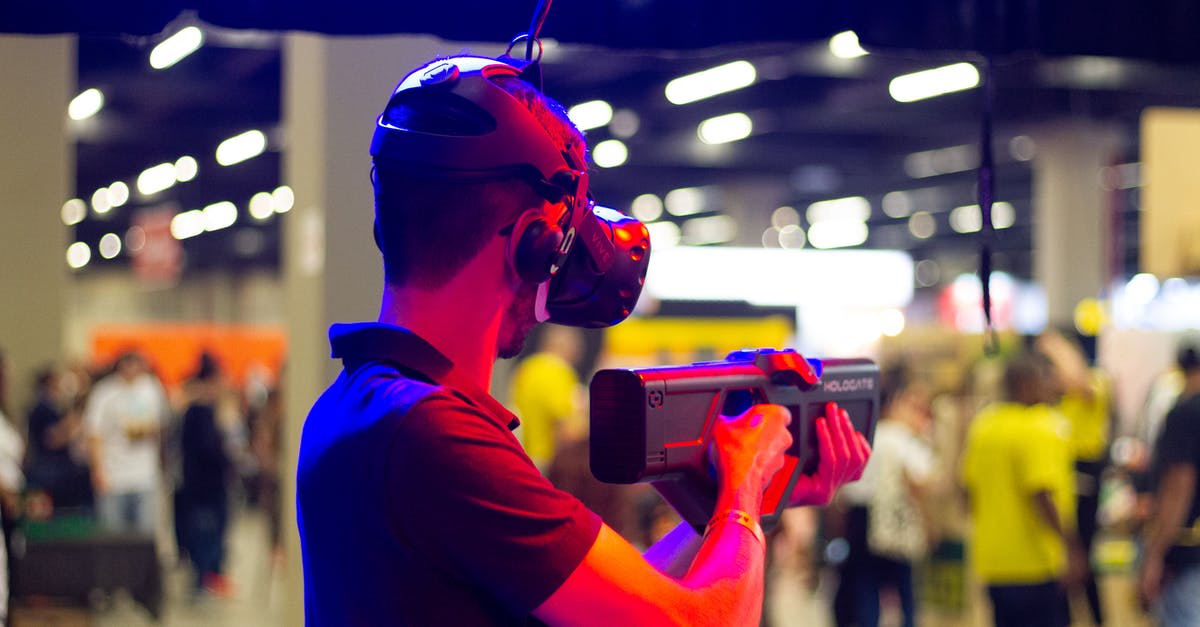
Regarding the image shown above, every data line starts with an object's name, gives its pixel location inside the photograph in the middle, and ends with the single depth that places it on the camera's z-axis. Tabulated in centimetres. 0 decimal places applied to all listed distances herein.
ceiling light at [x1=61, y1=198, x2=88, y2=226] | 1967
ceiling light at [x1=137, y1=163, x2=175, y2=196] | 1805
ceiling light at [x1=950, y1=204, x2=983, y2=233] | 2386
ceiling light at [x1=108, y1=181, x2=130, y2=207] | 1962
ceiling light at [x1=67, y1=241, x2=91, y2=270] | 2584
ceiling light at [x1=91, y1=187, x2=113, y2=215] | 2023
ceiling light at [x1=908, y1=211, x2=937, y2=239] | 2516
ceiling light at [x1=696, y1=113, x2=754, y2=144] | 1442
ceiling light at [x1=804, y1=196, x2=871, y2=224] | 2287
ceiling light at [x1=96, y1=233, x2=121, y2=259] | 2671
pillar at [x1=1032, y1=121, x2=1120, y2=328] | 1358
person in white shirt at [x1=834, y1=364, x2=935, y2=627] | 634
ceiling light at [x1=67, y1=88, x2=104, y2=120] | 1195
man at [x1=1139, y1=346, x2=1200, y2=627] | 462
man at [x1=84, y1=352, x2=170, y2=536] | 840
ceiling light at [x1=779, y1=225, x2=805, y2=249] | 2691
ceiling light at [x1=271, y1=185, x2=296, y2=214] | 1939
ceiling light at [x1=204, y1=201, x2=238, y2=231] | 2223
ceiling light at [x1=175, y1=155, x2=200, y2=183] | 1709
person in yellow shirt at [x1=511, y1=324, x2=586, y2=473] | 763
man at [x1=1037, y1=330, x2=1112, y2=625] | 743
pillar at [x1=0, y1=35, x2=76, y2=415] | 802
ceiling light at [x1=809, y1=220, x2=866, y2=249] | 2625
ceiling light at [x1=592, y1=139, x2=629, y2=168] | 1626
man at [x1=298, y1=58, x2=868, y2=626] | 105
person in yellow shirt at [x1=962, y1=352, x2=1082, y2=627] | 520
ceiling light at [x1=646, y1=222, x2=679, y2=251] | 2648
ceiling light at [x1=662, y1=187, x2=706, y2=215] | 2156
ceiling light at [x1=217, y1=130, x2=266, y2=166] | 1488
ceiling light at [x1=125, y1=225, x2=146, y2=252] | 2552
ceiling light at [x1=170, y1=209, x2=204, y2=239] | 2322
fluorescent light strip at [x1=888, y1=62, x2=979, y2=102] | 1155
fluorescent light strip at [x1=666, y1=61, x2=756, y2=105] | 1170
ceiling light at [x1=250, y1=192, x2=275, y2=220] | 2125
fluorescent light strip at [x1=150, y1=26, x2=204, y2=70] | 603
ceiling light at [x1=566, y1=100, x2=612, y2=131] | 1322
